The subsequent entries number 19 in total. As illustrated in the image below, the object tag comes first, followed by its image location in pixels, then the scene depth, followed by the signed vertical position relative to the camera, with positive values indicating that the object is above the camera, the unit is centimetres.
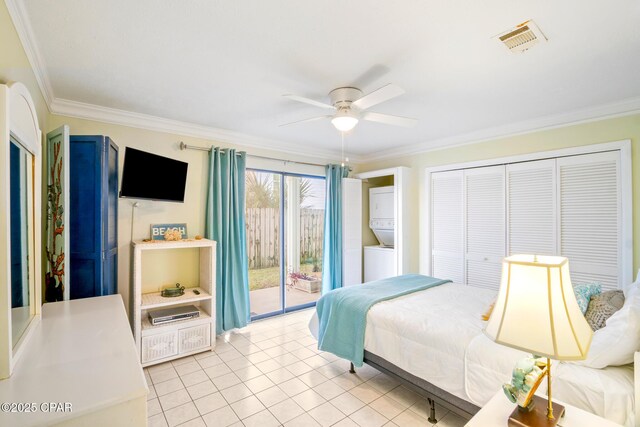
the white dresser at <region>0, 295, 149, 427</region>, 95 -62
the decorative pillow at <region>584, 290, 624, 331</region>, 184 -62
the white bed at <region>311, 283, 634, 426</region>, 143 -88
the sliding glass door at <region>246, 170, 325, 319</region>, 432 -41
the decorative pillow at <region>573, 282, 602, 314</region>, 198 -58
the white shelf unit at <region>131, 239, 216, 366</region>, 288 -112
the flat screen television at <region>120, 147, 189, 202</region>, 279 +38
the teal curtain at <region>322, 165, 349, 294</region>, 477 -32
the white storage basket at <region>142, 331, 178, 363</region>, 288 -131
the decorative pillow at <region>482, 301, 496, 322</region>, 219 -78
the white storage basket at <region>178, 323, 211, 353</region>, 309 -131
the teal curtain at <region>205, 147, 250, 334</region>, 365 -24
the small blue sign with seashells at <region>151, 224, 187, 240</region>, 332 -17
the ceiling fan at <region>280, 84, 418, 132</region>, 235 +82
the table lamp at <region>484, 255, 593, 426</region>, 104 -38
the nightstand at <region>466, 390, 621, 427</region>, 123 -88
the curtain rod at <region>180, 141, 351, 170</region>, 348 +80
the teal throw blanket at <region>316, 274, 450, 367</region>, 258 -94
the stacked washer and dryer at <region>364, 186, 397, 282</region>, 481 -38
